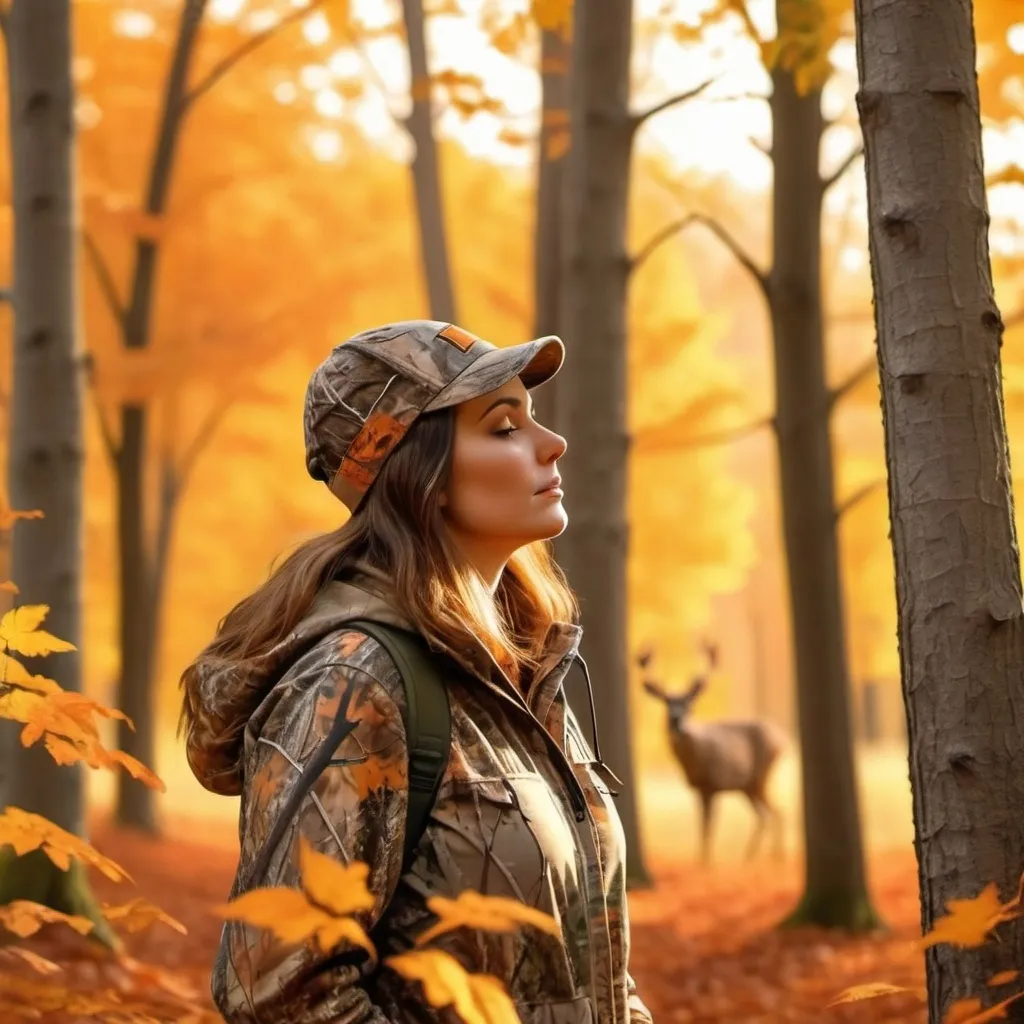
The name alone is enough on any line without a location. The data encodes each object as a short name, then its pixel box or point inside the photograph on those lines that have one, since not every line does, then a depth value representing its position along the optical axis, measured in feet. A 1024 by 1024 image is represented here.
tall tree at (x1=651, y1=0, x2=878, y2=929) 25.85
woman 6.28
